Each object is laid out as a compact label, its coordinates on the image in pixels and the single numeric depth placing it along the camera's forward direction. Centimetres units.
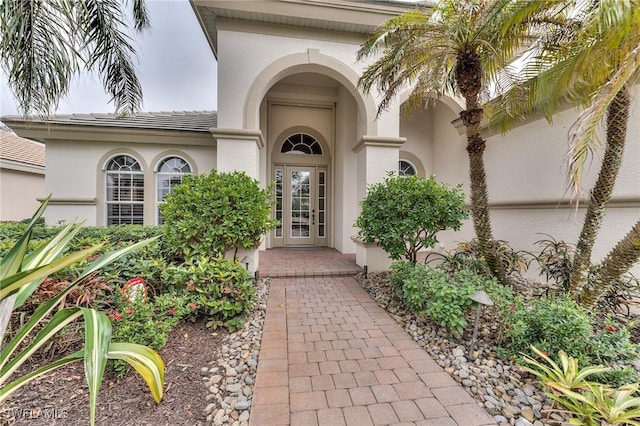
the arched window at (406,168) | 877
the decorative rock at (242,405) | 213
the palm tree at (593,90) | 254
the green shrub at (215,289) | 342
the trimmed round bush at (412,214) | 448
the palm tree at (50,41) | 379
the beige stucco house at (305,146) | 560
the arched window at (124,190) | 754
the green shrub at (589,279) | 381
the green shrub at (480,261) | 492
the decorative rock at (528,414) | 207
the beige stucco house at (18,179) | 1042
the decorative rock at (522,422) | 200
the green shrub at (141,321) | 253
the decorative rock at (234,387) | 233
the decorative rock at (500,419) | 204
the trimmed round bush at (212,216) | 436
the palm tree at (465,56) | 374
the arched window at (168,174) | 771
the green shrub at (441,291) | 317
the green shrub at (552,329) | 254
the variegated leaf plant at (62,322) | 138
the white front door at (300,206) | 879
